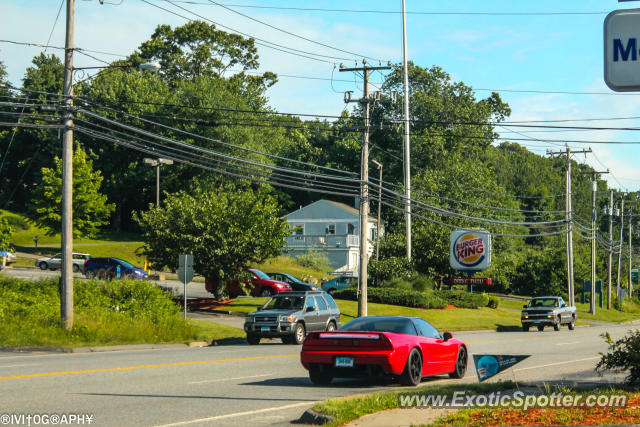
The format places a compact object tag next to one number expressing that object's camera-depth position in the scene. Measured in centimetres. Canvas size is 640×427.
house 7862
